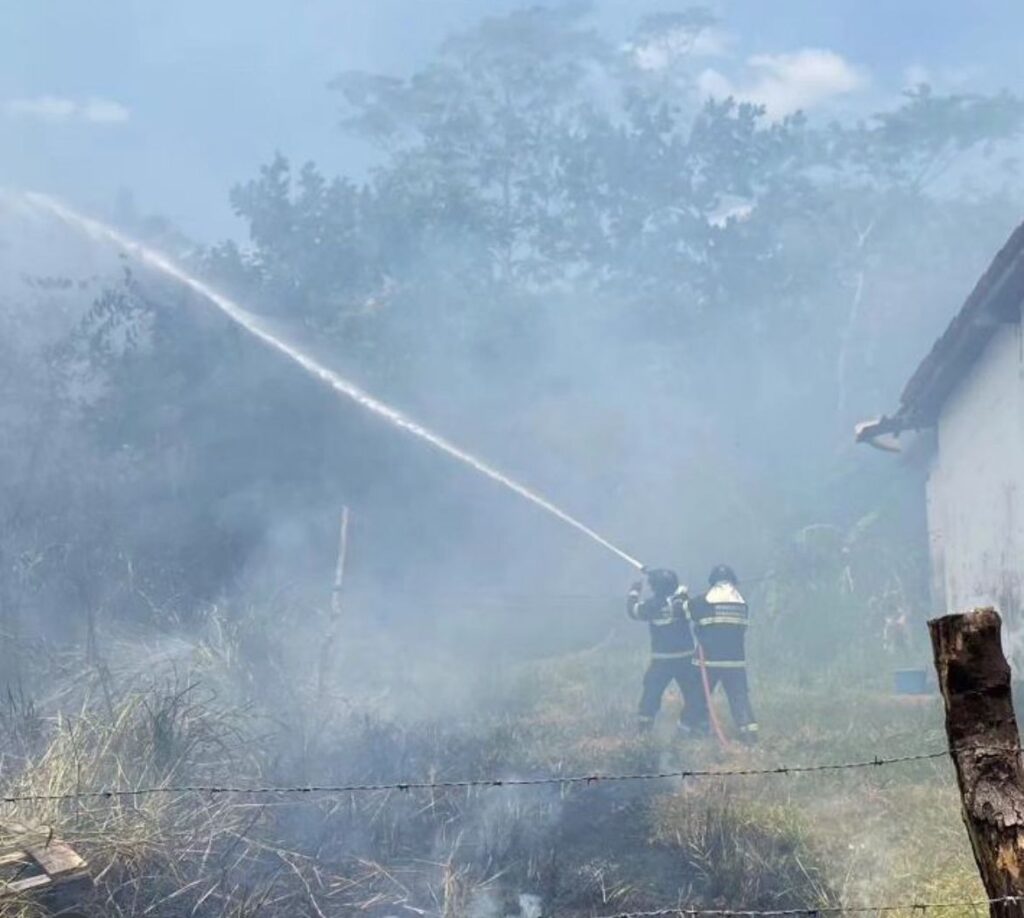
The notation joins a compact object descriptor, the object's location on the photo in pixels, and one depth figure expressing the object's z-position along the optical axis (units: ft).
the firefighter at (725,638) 30.83
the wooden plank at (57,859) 15.57
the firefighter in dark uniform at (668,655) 31.73
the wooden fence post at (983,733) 9.23
